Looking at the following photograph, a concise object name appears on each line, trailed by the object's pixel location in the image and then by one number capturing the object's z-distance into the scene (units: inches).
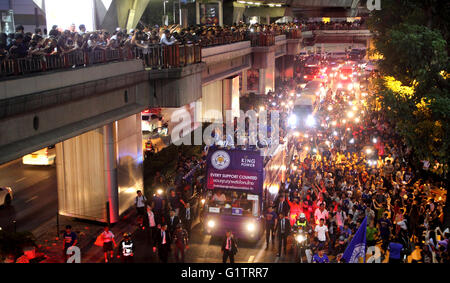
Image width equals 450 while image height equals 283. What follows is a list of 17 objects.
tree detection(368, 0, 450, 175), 597.9
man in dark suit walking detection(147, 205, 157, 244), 671.1
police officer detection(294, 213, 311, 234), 639.8
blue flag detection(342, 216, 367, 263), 427.8
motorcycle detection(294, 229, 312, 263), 614.2
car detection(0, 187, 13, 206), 821.1
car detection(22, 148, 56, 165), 1114.7
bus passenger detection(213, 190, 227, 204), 691.4
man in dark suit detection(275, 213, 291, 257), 636.1
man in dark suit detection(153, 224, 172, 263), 593.0
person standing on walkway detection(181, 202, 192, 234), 689.6
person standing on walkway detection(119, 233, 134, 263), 562.1
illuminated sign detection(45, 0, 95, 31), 805.9
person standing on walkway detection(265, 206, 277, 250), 659.4
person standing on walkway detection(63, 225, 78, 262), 567.5
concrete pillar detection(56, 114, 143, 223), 734.5
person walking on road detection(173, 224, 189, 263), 609.6
